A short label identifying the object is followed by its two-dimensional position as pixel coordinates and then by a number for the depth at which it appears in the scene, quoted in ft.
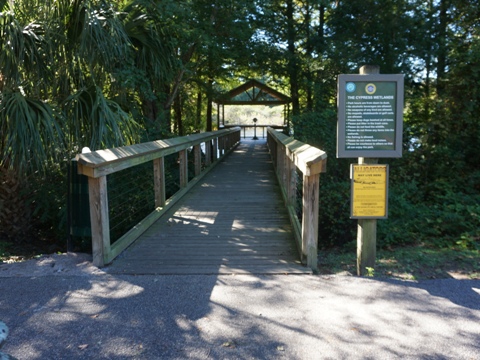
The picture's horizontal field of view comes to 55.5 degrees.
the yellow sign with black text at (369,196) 14.89
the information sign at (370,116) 14.52
